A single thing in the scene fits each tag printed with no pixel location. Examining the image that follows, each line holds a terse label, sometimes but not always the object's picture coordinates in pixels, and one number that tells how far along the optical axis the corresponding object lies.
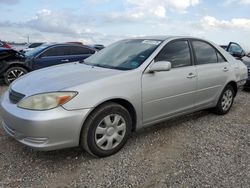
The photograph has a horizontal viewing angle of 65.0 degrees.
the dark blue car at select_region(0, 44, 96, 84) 5.78
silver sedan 2.12
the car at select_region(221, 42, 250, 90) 5.26
